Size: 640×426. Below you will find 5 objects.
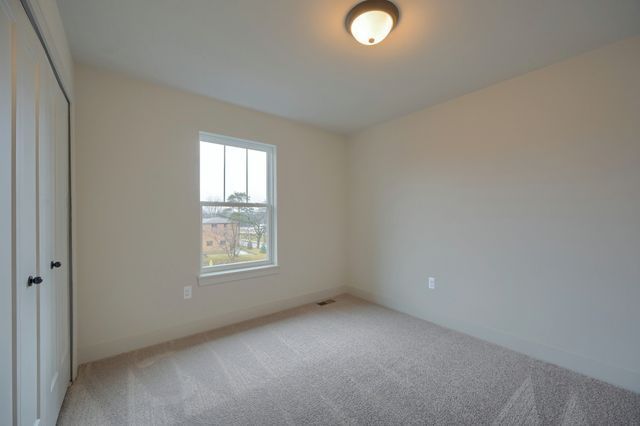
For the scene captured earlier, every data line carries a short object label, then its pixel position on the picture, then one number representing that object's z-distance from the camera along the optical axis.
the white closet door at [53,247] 1.35
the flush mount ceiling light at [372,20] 1.58
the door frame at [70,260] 1.94
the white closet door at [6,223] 0.93
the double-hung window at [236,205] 2.92
